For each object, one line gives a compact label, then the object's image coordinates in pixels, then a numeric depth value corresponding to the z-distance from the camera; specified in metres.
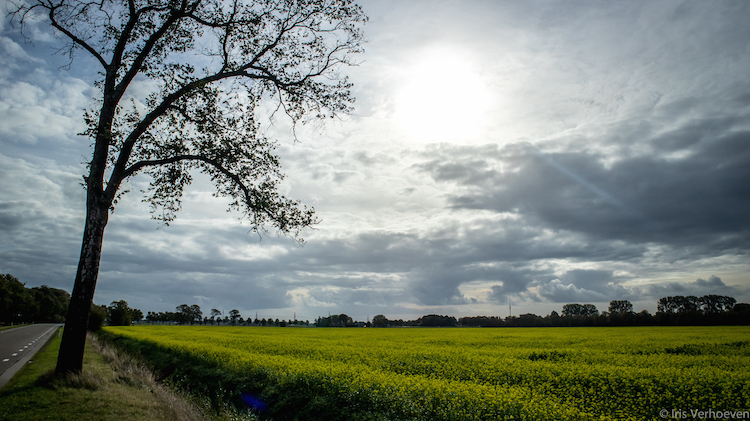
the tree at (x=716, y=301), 97.81
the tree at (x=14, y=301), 78.94
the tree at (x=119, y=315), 78.50
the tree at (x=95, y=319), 57.44
